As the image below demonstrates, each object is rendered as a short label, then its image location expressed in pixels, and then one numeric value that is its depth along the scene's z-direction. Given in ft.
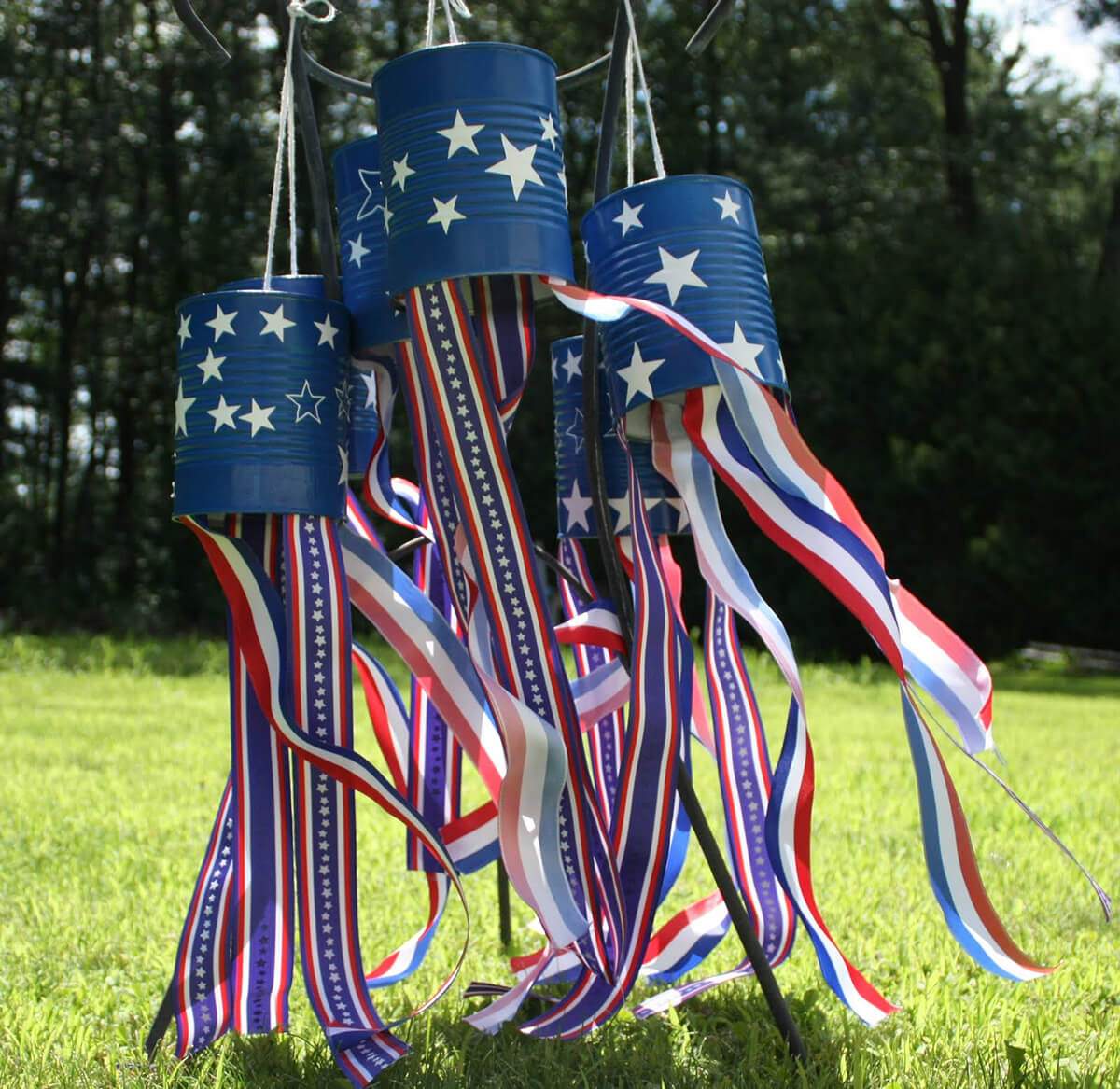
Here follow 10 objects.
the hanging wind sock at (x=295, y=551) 6.00
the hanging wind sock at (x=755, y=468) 5.52
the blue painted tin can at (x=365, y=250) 6.47
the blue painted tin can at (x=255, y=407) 6.01
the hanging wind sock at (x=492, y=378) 5.52
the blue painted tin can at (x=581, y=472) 7.14
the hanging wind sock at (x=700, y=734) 6.83
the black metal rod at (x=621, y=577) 5.90
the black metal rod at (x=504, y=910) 8.29
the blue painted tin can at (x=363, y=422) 7.66
